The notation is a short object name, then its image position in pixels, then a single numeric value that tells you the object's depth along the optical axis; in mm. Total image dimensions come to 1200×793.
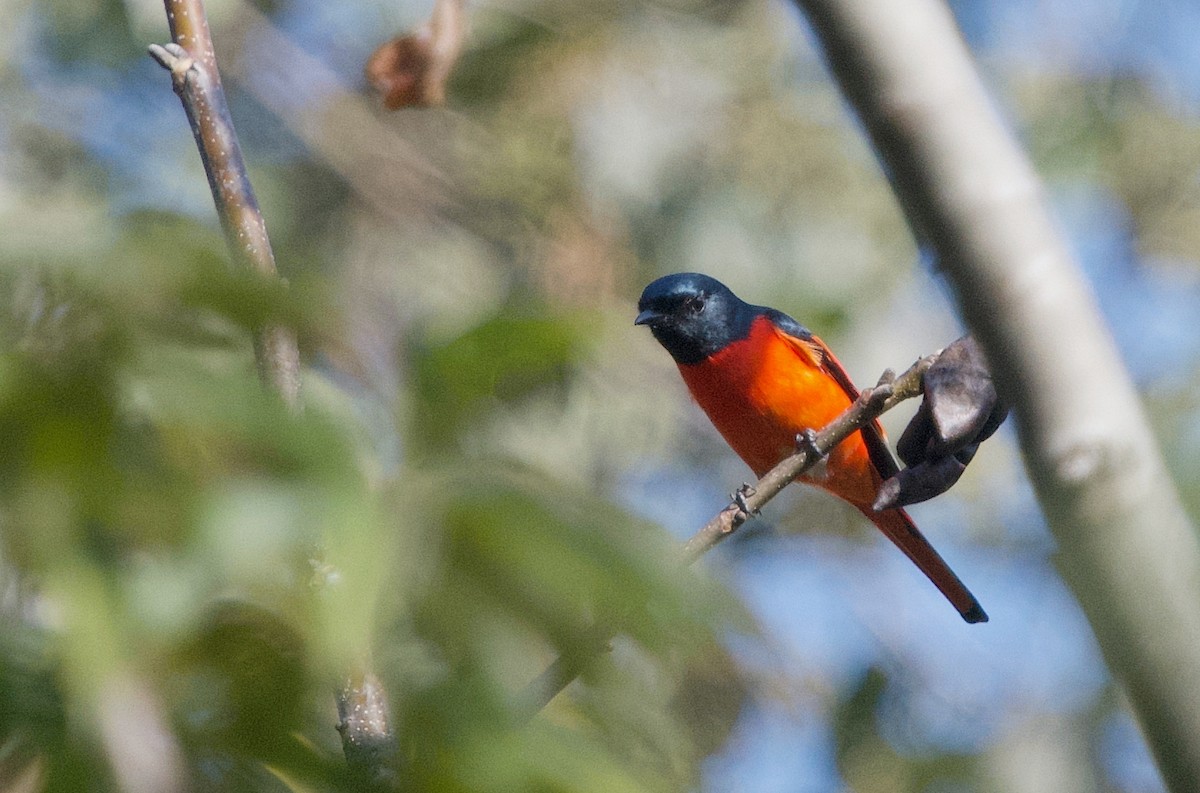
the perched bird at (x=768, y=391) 10625
